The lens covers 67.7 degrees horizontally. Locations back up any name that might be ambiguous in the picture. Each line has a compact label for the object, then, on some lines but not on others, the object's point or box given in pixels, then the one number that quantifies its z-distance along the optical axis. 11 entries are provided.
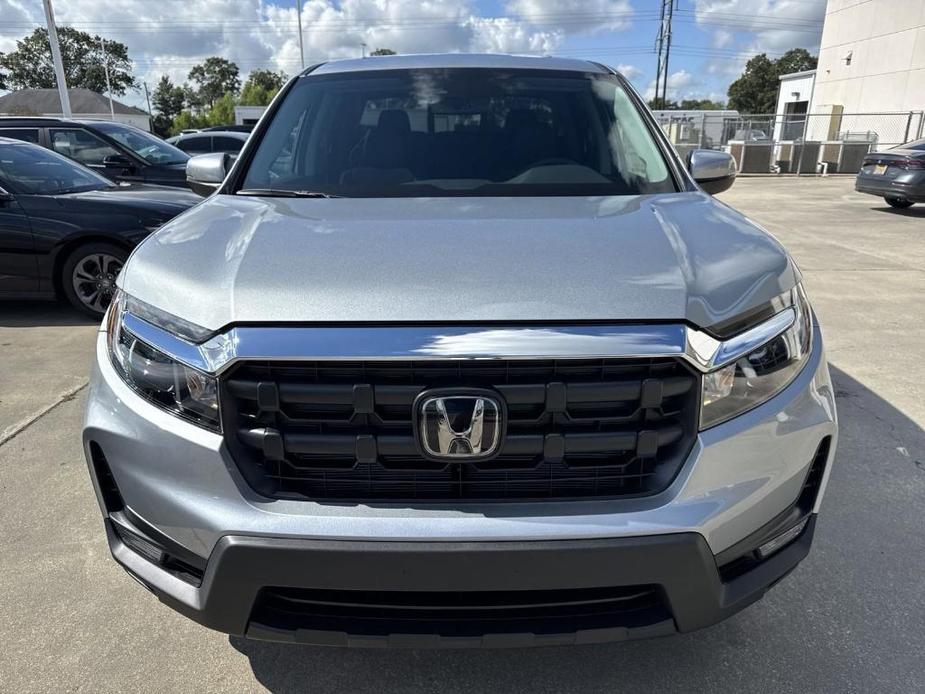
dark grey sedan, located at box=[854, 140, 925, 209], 12.31
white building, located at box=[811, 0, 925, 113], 28.11
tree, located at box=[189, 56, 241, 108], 98.94
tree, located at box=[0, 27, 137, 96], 82.00
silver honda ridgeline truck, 1.55
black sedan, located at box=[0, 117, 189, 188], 8.33
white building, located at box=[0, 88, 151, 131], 59.59
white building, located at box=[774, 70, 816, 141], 40.38
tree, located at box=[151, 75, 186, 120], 96.25
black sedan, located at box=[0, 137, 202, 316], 5.70
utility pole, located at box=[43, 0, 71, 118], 17.44
